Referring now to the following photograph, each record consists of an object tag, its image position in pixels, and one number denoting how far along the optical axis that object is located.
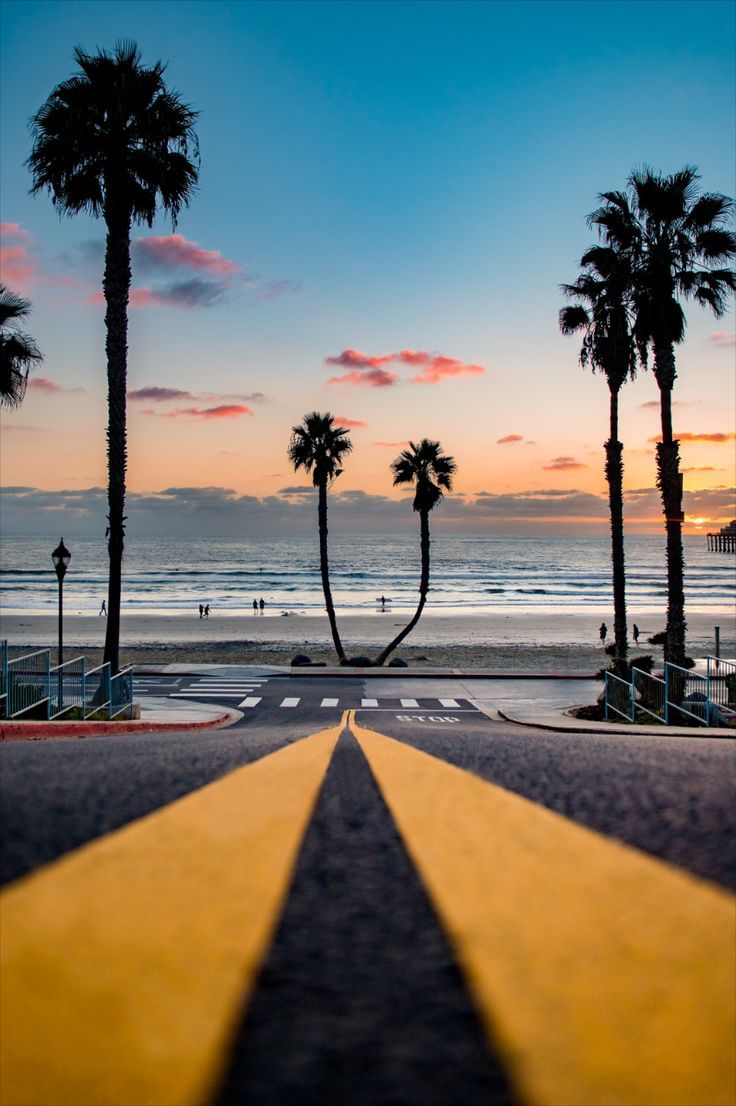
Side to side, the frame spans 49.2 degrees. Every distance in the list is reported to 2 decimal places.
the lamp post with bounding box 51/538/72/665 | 25.28
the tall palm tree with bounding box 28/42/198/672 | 20.31
